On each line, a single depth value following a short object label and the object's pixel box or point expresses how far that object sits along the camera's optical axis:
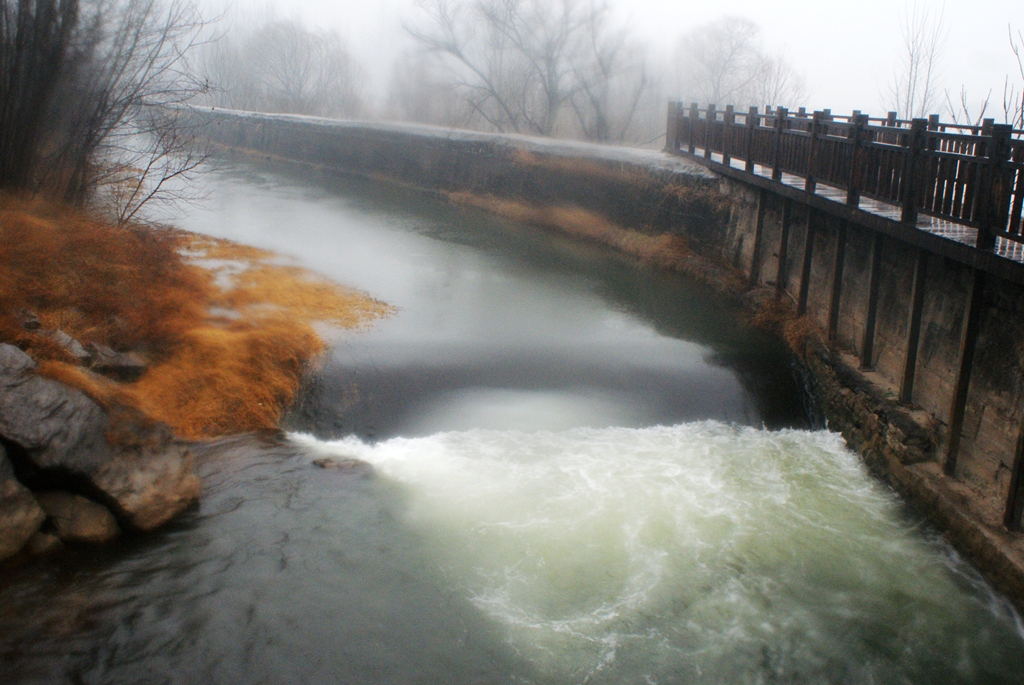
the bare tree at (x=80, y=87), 12.67
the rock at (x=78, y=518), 7.88
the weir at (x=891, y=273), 8.36
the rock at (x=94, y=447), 7.82
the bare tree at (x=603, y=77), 33.16
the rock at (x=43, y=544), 7.59
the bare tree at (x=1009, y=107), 12.46
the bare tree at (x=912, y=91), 25.14
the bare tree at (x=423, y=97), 39.28
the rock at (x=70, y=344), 9.48
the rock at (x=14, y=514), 7.39
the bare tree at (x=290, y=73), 53.88
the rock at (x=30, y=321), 9.35
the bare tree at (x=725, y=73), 38.38
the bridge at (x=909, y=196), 8.02
